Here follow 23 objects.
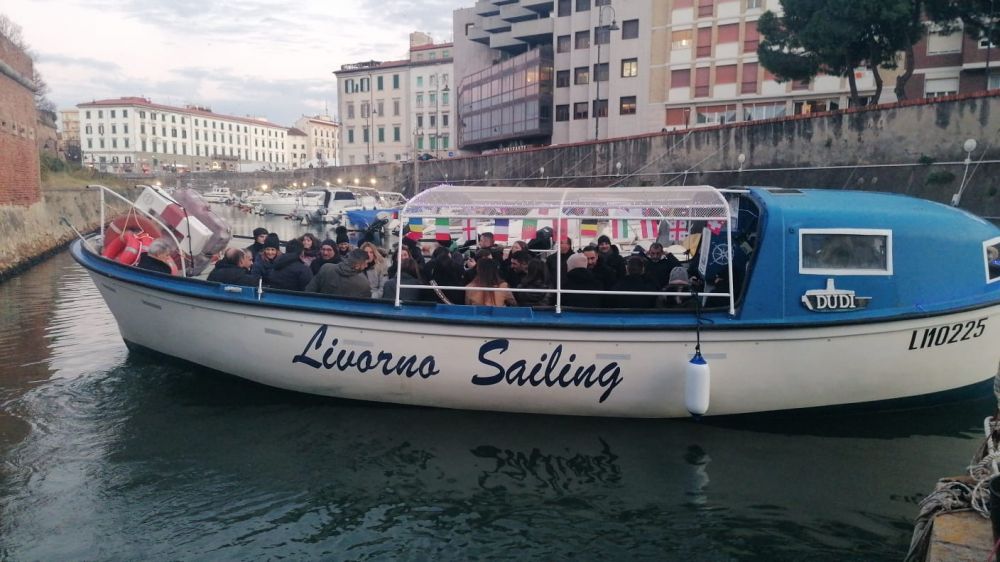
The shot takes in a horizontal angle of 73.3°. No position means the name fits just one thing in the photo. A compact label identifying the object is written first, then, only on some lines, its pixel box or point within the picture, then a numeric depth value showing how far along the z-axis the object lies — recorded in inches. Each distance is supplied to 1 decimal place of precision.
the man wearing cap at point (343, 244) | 399.2
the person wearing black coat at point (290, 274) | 335.9
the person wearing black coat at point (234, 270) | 333.4
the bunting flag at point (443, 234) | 468.8
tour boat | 276.7
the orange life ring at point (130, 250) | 395.5
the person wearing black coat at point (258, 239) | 406.6
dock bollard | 129.0
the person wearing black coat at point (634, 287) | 311.1
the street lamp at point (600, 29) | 1721.3
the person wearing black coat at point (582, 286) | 312.0
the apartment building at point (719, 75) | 1593.3
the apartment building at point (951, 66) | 1277.1
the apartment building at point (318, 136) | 5728.3
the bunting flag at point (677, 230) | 505.0
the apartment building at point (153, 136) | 4729.3
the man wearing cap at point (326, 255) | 370.9
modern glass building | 2070.6
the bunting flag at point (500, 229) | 467.2
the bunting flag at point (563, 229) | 424.0
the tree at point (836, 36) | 964.6
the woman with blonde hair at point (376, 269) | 373.1
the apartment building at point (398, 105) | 3221.0
